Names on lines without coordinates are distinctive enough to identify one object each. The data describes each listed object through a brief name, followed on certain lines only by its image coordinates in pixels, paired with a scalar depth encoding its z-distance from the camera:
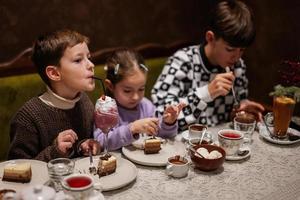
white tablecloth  1.45
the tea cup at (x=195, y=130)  1.81
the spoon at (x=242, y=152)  1.75
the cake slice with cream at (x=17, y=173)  1.42
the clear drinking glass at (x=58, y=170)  1.40
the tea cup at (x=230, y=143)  1.72
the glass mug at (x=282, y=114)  1.87
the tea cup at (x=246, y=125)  1.90
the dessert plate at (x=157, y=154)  1.64
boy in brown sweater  1.71
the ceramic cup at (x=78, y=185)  1.23
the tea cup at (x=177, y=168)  1.54
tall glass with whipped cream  1.56
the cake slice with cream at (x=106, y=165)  1.51
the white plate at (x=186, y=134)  1.87
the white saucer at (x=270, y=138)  1.89
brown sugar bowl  1.58
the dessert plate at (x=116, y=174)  1.45
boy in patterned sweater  2.11
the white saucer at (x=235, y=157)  1.71
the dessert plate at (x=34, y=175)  1.40
